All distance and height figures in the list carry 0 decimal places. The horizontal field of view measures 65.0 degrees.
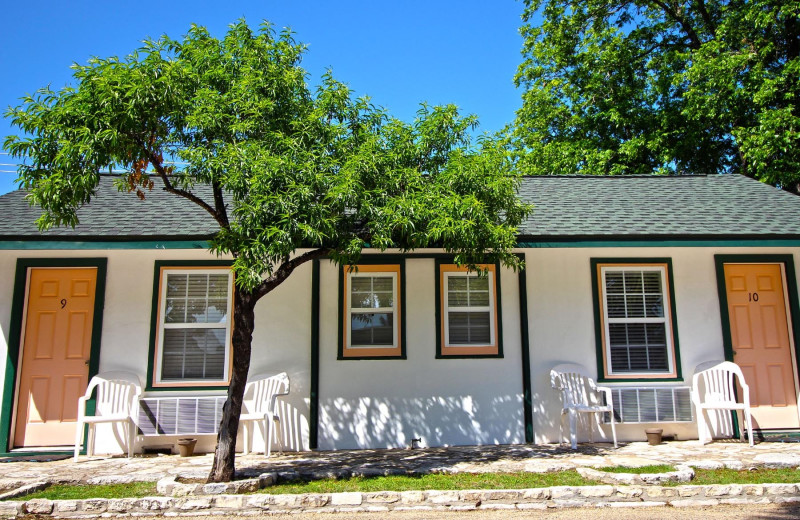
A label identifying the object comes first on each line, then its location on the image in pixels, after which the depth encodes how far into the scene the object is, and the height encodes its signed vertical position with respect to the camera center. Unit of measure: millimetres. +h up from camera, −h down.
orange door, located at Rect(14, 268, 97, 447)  8141 +157
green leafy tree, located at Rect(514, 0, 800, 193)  14102 +6973
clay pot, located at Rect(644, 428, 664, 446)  8039 -919
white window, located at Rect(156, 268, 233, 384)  8344 +521
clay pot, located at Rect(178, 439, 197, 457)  7742 -994
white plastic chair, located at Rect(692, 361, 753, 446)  8180 -318
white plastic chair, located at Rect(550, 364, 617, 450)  8000 -331
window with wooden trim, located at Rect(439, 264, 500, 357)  8547 +698
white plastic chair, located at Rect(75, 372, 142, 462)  7855 -393
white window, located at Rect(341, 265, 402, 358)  8500 +711
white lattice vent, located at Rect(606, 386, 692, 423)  8375 -553
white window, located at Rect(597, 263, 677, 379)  8672 +581
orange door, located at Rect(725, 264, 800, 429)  8672 +312
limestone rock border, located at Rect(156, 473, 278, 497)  5676 -1104
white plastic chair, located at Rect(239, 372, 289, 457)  8016 -364
